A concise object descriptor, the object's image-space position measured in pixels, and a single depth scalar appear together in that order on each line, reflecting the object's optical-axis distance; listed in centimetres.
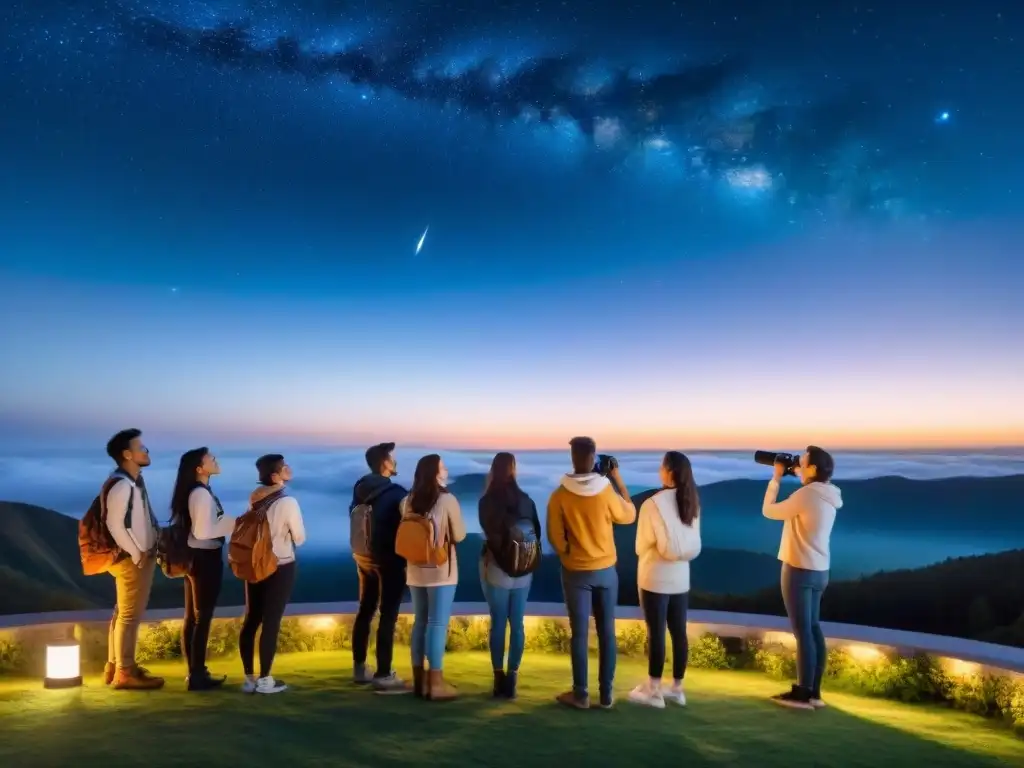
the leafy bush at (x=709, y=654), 667
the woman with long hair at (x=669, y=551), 518
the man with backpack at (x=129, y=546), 534
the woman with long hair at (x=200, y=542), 533
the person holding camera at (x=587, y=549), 512
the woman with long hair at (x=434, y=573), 522
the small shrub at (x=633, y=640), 696
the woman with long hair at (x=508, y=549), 514
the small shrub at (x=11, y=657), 610
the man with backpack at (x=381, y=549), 552
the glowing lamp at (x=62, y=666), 560
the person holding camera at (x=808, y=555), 527
